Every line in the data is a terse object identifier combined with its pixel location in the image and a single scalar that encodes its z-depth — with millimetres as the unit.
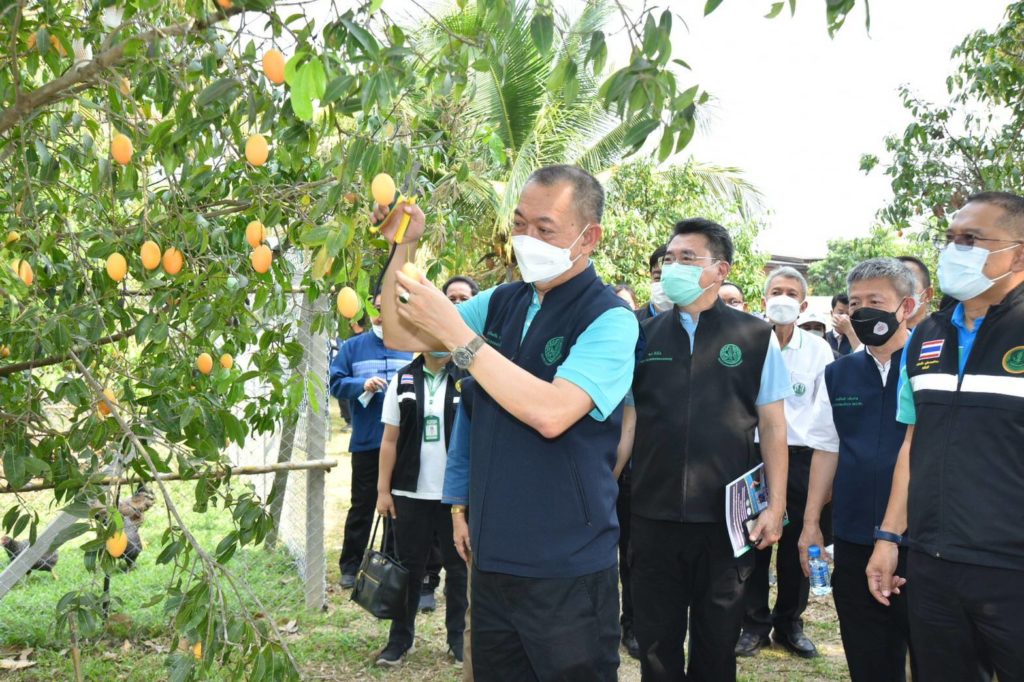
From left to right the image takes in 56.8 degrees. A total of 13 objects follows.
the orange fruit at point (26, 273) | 2512
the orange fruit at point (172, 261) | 2436
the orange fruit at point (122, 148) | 2225
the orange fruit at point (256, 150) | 2207
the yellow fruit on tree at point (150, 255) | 2377
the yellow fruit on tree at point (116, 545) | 2117
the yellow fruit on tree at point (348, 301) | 2270
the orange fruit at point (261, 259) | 2418
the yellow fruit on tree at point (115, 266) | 2480
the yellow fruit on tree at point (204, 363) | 2746
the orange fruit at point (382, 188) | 1986
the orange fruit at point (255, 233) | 2469
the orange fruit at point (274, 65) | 1947
